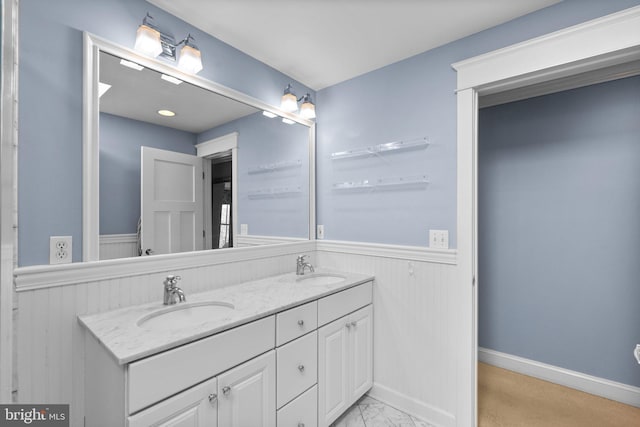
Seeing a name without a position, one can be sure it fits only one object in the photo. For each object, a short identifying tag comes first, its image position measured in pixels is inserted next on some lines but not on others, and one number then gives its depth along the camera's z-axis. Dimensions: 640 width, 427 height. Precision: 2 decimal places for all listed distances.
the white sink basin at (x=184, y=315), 1.29
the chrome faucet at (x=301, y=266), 2.16
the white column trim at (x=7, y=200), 0.64
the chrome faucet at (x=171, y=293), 1.40
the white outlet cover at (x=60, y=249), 1.19
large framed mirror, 1.32
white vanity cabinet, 0.98
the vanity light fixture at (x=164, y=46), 1.38
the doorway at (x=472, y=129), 1.54
